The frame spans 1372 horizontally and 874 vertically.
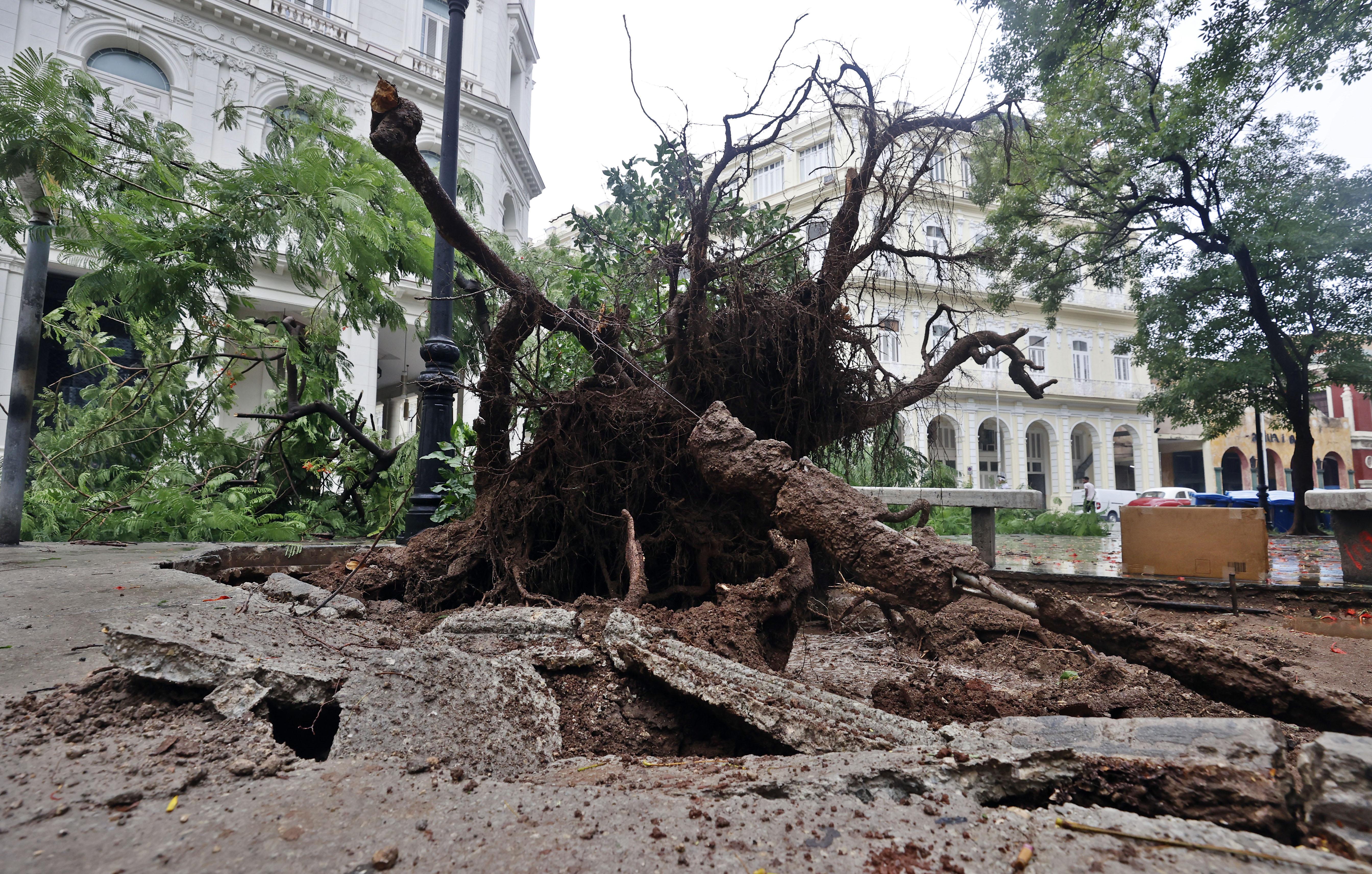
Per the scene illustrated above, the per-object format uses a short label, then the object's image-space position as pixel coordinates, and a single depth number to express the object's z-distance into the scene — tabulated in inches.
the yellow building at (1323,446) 1555.1
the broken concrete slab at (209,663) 89.0
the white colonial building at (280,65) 554.3
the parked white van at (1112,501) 1107.3
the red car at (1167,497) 927.8
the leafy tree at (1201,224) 509.0
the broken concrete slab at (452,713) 84.0
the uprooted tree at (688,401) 155.8
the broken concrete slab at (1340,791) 58.2
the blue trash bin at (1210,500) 920.3
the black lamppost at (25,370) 259.8
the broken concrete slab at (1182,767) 64.9
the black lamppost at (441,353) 215.9
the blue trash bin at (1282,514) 706.2
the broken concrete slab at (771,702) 86.9
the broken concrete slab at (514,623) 126.0
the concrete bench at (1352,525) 238.2
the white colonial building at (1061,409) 1122.0
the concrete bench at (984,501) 273.9
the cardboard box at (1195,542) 241.0
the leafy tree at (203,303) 254.2
